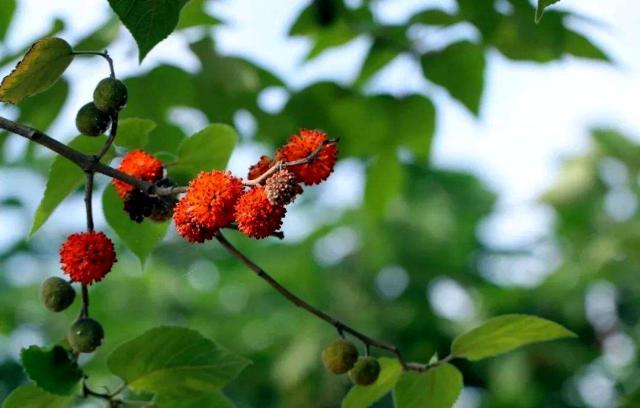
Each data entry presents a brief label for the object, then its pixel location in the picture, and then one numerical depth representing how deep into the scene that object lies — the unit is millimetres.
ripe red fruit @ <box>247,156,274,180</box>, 1818
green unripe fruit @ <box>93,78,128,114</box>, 1827
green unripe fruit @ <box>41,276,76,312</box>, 1878
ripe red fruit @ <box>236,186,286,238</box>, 1782
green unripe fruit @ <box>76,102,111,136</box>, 1840
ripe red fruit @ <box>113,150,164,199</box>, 1866
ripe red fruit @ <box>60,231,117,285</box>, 1844
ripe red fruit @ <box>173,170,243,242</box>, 1792
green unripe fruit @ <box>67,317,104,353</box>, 1871
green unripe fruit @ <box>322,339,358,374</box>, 1887
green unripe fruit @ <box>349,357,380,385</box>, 1898
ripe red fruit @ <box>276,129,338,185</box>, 1806
